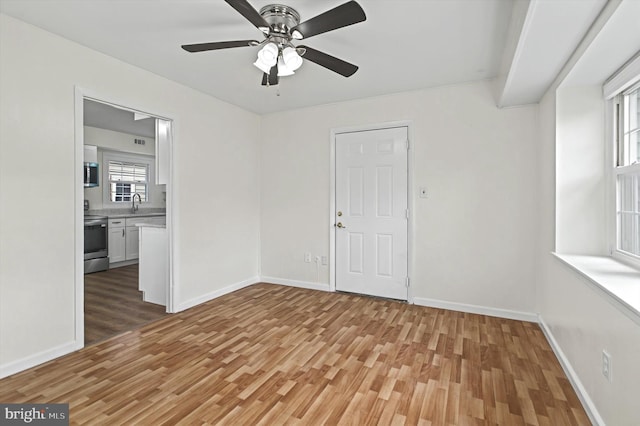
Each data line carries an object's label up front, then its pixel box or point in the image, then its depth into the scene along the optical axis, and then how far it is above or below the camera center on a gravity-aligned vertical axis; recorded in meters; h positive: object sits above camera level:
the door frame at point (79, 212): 2.60 -0.01
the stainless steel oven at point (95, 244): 5.22 -0.57
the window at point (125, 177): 6.25 +0.72
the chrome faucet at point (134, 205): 6.61 +0.12
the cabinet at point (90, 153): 5.54 +1.02
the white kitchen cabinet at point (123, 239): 5.66 -0.52
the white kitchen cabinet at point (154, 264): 3.66 -0.64
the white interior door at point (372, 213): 3.80 -0.01
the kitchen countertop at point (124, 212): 5.93 -0.03
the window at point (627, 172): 2.07 +0.29
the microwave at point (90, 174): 5.59 +0.65
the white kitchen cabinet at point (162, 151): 3.49 +0.69
